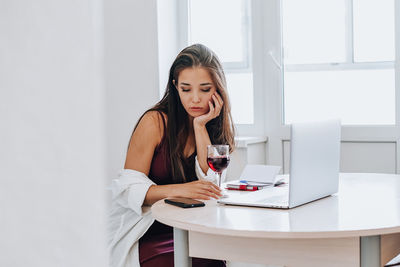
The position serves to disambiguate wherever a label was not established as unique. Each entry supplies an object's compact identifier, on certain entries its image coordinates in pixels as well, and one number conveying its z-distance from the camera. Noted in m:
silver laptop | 1.48
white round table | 1.29
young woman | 1.84
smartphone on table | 1.60
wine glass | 1.72
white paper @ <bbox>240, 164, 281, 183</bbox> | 1.97
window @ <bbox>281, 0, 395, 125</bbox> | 3.15
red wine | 1.72
